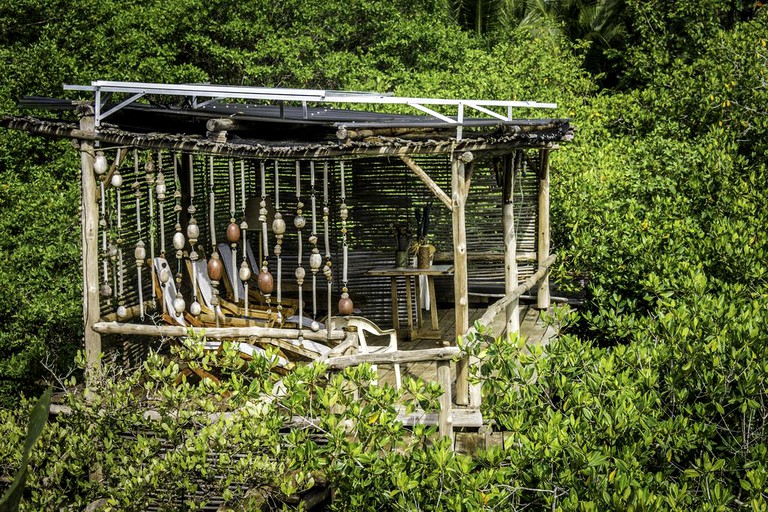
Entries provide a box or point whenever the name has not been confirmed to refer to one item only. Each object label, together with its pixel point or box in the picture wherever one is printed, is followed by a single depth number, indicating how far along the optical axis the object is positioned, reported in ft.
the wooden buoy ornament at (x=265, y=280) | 22.82
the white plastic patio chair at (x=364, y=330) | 24.23
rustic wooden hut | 21.03
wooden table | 29.22
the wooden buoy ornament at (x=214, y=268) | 22.40
